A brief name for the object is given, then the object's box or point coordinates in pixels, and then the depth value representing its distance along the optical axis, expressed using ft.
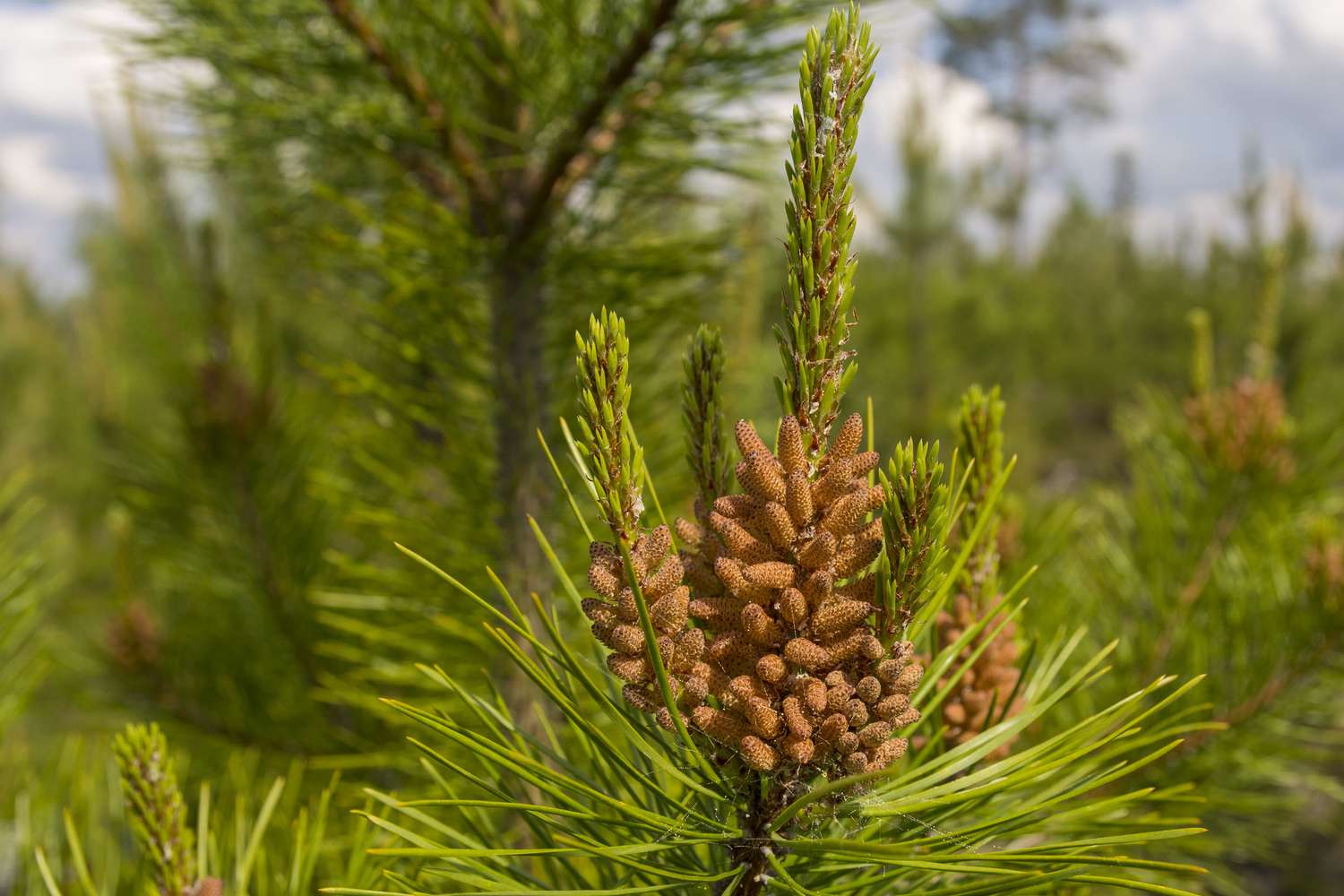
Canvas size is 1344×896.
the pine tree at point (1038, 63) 78.28
